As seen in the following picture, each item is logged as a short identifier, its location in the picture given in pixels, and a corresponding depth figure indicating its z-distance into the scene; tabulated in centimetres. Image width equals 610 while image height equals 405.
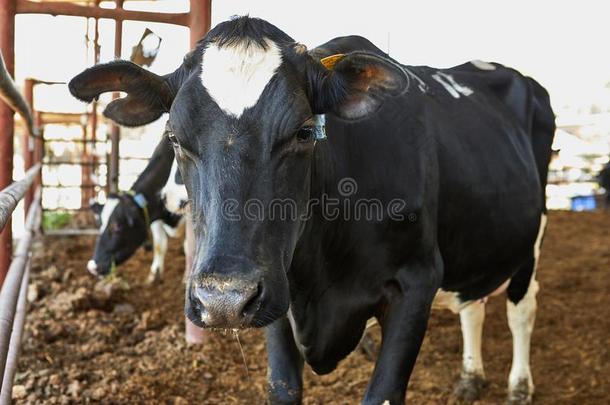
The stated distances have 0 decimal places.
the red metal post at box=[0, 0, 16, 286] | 344
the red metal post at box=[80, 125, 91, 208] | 1154
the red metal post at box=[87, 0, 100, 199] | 896
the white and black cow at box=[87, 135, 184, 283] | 791
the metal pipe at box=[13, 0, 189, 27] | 424
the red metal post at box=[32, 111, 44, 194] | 880
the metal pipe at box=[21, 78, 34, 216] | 639
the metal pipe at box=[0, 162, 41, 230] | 189
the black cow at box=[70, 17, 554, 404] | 221
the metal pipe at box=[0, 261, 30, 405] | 261
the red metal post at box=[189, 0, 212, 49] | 466
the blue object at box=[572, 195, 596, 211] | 1599
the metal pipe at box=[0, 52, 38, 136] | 229
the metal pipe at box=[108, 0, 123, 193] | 905
